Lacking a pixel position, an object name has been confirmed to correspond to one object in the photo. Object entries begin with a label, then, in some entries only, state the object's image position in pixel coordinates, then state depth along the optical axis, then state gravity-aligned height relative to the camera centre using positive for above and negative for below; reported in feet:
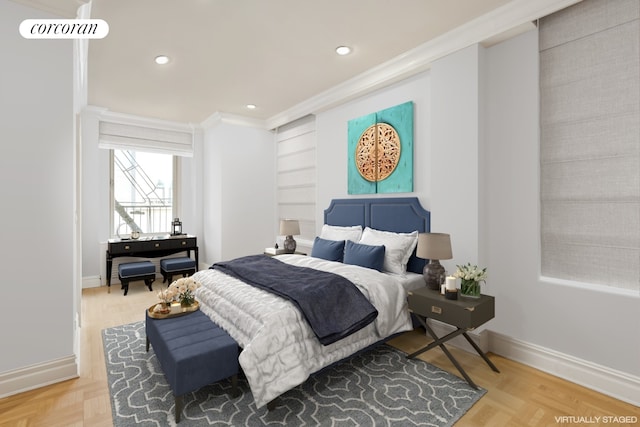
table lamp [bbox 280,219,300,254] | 14.98 -0.92
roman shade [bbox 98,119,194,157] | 16.85 +4.40
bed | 6.35 -2.40
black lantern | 18.64 -0.88
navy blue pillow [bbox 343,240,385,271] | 10.28 -1.52
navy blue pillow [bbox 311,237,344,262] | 11.83 -1.48
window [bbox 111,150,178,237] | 17.93 +1.32
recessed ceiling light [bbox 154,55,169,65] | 10.71 +5.45
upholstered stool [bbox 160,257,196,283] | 16.30 -2.89
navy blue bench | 6.12 -2.98
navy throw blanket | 7.14 -2.12
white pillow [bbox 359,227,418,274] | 10.34 -1.28
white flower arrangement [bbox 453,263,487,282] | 7.88 -1.63
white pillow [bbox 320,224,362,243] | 12.51 -0.87
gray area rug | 6.18 -4.15
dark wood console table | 15.91 -1.84
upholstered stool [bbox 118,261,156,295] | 14.98 -2.93
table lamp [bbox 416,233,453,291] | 8.50 -1.15
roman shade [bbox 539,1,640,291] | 6.95 +1.62
